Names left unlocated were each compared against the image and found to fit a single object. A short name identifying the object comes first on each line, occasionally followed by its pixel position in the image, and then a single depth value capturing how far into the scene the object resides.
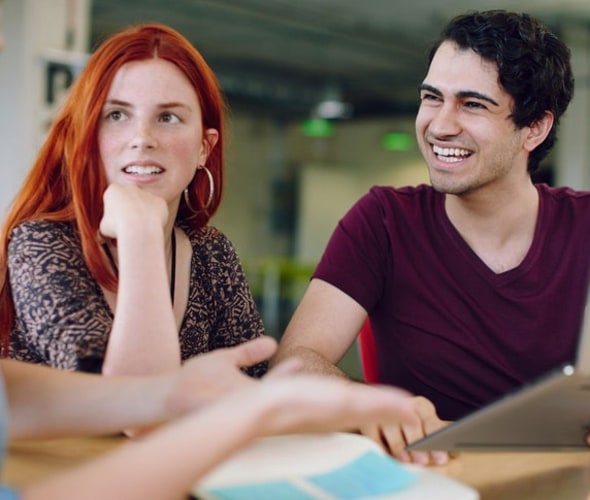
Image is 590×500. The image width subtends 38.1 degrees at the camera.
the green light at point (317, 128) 15.59
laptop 1.08
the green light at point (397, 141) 15.35
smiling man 1.97
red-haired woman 1.36
